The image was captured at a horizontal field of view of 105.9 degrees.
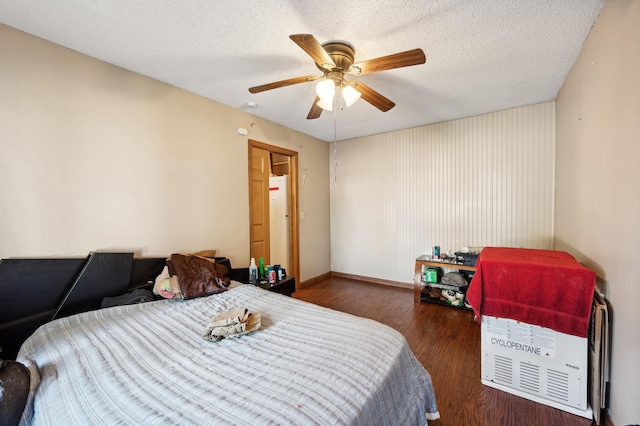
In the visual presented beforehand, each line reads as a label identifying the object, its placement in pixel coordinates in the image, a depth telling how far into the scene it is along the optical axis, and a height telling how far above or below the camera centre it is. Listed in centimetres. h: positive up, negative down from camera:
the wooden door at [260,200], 356 +13
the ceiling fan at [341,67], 144 +93
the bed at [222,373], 82 -69
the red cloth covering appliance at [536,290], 147 -55
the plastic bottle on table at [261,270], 292 -75
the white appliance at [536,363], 151 -106
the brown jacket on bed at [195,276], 192 -56
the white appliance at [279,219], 398 -18
